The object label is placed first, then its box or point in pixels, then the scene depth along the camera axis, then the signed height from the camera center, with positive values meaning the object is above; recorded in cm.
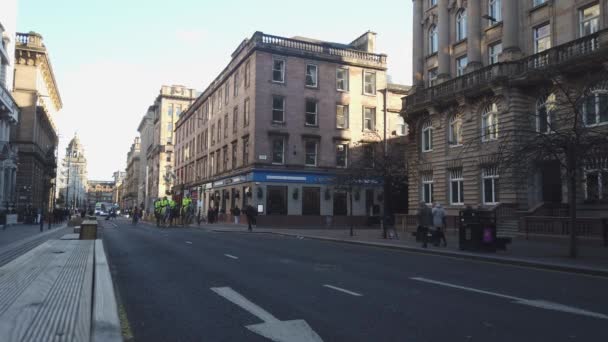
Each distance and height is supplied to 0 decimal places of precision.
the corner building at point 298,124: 4122 +758
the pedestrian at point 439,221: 1888 -44
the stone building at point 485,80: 2420 +707
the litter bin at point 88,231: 1730 -89
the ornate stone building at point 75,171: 14888 +1165
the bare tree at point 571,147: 1427 +190
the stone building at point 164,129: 9194 +1510
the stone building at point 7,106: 3903 +833
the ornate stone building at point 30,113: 5422 +1095
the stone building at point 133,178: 13500 +836
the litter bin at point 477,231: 1631 -70
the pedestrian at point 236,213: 4075 -46
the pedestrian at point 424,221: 1839 -43
